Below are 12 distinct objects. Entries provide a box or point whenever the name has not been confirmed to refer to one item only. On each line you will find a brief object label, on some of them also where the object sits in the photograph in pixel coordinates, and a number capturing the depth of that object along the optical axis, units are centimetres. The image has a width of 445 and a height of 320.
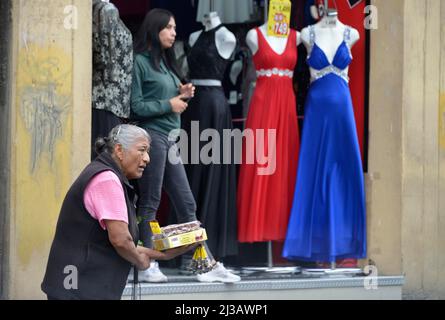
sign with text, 1725
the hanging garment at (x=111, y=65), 1517
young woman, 1524
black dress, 1673
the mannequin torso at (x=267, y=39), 1720
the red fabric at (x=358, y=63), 1808
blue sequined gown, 1739
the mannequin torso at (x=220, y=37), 1672
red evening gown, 1722
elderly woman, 1054
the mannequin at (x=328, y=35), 1745
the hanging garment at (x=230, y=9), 1720
